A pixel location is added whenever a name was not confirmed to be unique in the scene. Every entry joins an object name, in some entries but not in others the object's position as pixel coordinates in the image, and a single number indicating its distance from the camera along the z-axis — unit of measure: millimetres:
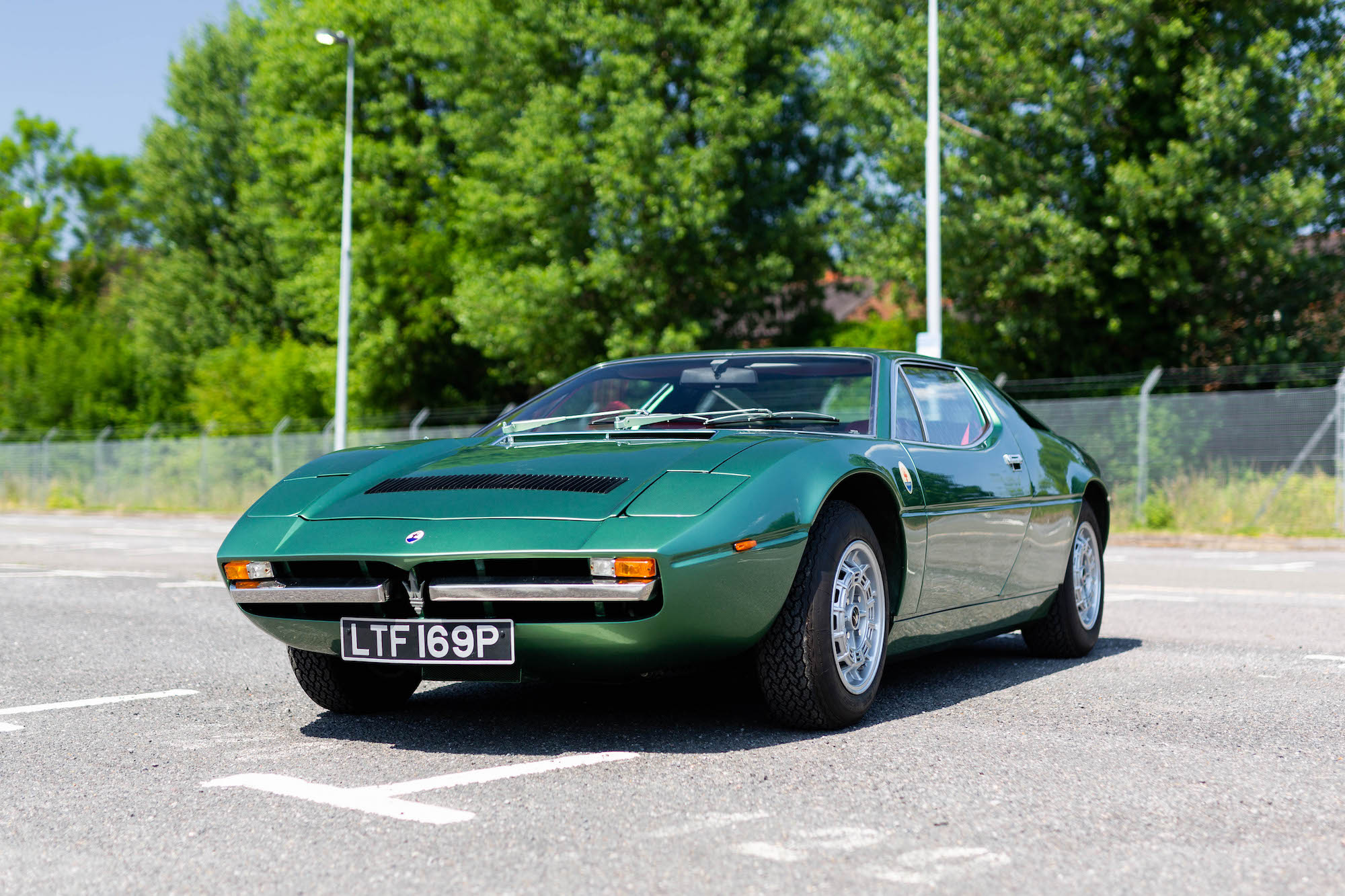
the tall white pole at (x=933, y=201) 16875
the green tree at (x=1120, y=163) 18797
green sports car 3926
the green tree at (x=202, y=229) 39062
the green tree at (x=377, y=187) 30906
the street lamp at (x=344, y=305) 22594
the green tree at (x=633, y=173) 24672
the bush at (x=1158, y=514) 18672
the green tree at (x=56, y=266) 40719
